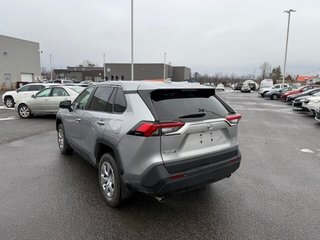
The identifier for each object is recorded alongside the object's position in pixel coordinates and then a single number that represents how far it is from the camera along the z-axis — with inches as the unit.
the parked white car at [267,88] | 1306.6
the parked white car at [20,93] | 606.5
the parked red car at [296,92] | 930.7
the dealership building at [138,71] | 2802.7
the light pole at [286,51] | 1491.9
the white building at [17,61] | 1487.5
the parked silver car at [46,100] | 432.5
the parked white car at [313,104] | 485.4
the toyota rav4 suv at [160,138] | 112.2
